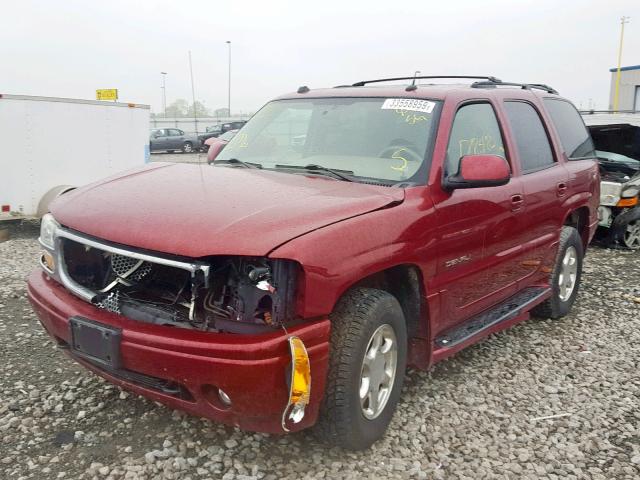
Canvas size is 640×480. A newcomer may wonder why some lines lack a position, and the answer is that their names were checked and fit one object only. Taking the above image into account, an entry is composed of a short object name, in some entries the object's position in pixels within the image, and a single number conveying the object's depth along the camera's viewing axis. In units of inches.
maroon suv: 97.3
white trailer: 346.3
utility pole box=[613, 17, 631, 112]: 1357.0
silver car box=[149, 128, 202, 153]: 1286.9
